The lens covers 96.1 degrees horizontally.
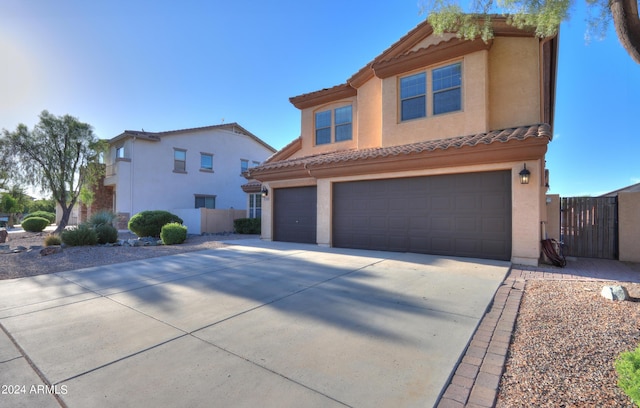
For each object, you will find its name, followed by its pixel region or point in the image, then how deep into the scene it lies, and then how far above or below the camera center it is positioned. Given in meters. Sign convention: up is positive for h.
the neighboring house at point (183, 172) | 19.91 +2.60
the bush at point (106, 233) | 12.19 -1.21
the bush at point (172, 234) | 12.73 -1.27
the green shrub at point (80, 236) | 11.30 -1.23
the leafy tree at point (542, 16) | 3.59 +3.45
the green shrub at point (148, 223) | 14.77 -0.91
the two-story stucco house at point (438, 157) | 7.59 +1.49
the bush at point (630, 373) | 1.88 -1.18
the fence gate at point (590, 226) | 8.30 -0.58
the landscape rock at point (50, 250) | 9.57 -1.53
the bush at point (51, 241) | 10.97 -1.37
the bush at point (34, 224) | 20.41 -1.34
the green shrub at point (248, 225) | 17.94 -1.21
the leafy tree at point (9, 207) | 26.54 -0.19
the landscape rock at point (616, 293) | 4.49 -1.36
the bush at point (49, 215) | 27.88 -1.10
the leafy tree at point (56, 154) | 16.42 +3.07
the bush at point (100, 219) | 12.85 -0.64
